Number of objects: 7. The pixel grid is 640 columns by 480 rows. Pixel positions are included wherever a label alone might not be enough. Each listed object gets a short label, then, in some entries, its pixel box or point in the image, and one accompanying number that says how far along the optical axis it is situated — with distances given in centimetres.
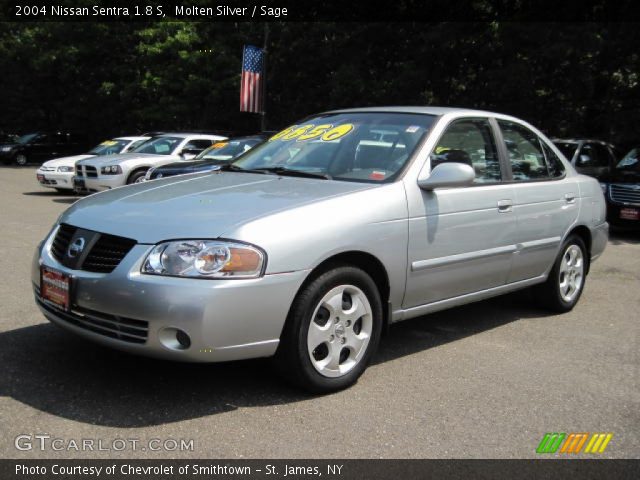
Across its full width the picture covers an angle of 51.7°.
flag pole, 2143
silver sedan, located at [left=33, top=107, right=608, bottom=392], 328
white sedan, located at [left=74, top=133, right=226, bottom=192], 1286
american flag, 2062
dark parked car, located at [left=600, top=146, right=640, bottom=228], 1062
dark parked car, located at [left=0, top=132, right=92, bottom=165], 2708
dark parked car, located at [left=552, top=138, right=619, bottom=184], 1259
